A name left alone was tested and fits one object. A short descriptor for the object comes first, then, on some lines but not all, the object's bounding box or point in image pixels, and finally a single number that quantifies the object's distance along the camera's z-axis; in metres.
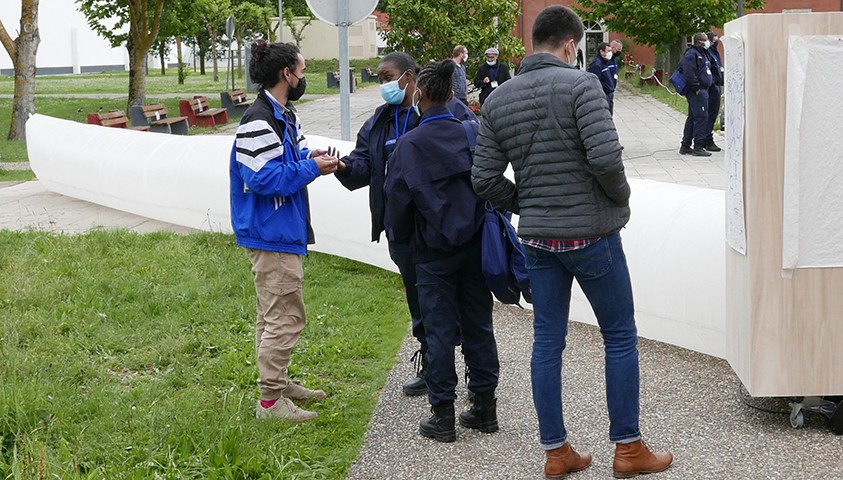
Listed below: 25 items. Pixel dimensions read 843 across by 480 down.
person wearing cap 21.30
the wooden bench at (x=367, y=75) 45.66
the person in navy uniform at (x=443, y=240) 4.95
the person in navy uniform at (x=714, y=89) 16.11
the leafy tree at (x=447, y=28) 23.55
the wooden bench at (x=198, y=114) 24.09
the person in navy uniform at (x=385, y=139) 5.48
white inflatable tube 6.17
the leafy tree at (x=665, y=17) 33.97
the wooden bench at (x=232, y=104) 27.48
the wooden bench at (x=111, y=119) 18.92
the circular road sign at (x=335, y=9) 9.07
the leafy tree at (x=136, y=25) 28.44
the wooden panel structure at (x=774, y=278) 4.71
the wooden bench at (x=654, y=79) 35.83
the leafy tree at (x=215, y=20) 50.50
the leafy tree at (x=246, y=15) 53.53
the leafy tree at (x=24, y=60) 21.94
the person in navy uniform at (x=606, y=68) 18.56
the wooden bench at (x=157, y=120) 20.55
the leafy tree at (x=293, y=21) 54.30
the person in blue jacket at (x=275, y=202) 5.00
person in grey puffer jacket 4.23
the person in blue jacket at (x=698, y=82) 15.66
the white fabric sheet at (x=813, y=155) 4.69
